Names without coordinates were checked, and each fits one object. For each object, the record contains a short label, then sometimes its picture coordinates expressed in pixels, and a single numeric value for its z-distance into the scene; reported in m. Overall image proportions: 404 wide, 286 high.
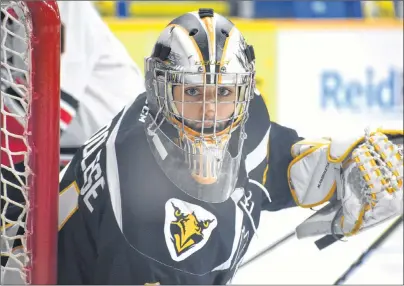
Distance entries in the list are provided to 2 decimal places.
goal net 4.63
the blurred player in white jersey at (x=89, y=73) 5.45
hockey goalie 4.64
